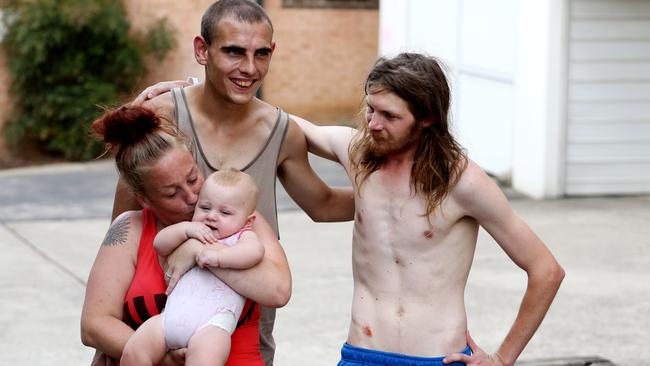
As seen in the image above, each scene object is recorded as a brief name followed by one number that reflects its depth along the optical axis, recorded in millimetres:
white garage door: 16670
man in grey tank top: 5257
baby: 4624
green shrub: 20806
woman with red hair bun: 4733
